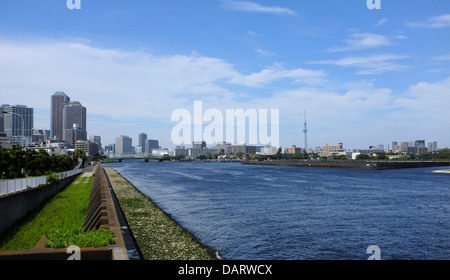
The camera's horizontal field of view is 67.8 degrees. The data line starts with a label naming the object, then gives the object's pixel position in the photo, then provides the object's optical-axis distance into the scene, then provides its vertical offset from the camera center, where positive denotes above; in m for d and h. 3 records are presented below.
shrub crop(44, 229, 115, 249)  12.12 -3.41
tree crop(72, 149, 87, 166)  157.38 -1.93
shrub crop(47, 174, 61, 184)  41.44 -3.59
